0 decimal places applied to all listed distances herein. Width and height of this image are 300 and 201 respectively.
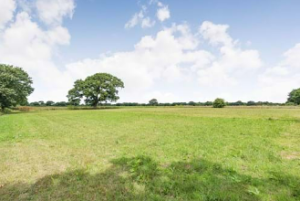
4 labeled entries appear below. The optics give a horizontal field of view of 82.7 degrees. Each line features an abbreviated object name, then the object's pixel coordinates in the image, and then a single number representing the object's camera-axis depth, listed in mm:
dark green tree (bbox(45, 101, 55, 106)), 95319
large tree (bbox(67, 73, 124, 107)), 58438
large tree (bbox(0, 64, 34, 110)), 34844
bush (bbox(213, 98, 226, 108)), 71188
